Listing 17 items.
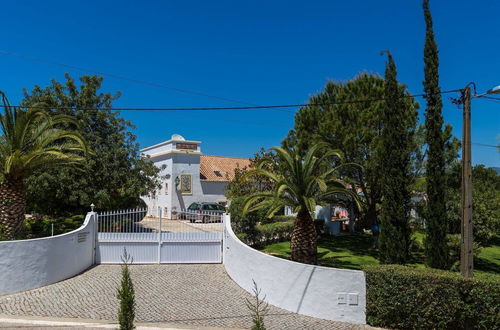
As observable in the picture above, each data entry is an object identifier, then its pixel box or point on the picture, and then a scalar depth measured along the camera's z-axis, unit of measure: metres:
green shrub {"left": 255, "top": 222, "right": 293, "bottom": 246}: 17.76
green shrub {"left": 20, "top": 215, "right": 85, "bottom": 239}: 14.69
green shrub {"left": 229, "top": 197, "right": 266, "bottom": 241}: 16.42
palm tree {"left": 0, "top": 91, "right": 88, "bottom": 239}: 11.71
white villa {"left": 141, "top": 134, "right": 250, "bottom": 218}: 29.62
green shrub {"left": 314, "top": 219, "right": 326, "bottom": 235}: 21.52
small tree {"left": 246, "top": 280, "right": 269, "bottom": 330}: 5.23
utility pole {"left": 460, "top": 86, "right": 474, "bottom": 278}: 9.05
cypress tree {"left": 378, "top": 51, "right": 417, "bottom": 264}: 12.52
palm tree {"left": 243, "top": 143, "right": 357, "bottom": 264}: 11.80
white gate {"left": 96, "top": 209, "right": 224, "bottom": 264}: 14.09
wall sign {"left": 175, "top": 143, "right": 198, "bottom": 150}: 29.88
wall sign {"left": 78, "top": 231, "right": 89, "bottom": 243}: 12.84
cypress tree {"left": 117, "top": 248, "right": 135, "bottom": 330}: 5.91
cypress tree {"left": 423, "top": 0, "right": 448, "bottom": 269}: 11.94
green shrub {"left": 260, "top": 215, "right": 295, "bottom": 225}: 22.40
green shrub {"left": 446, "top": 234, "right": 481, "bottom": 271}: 15.37
